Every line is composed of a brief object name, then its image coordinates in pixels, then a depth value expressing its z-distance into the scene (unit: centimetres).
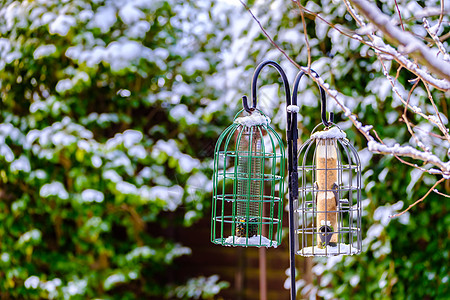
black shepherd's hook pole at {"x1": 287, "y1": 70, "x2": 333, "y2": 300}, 348
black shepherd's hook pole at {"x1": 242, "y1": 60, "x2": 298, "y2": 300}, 348
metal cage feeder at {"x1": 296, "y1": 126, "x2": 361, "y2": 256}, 361
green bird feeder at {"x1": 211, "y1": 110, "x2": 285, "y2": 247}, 367
